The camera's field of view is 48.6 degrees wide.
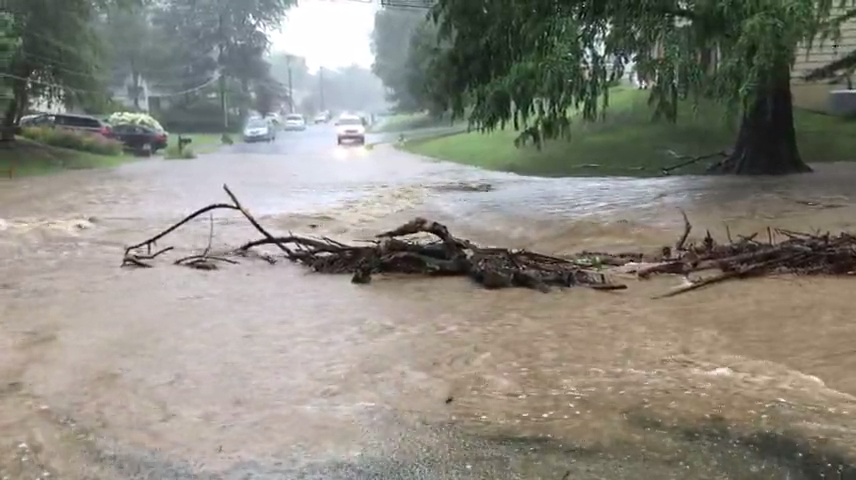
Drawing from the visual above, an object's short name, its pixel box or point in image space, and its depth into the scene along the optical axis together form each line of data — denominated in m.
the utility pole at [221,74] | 59.72
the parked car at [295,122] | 68.25
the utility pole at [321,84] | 109.38
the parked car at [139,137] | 41.34
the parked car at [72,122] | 39.44
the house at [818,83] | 29.16
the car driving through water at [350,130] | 50.00
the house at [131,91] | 59.08
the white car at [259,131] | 52.97
